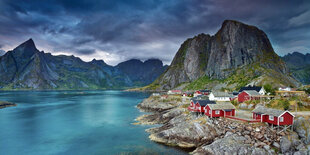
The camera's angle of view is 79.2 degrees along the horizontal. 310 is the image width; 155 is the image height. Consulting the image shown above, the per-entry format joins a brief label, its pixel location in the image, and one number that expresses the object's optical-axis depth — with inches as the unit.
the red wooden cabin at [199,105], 2362.1
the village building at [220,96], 3398.1
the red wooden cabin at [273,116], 1610.5
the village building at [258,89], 3292.6
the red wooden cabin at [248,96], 2871.8
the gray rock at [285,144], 1421.0
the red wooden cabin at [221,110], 2057.2
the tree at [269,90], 3225.1
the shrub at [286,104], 2136.1
